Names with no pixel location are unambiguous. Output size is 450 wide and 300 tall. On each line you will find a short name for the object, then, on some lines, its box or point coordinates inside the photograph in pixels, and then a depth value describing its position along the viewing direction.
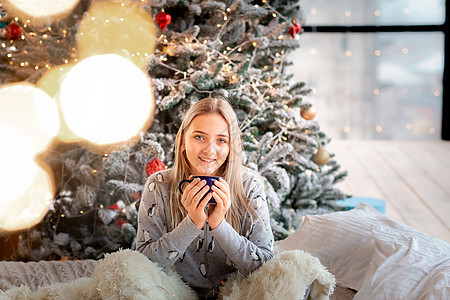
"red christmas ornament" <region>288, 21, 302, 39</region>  3.31
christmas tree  2.73
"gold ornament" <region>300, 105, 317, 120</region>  3.16
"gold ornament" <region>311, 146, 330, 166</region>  3.28
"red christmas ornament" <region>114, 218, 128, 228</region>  2.88
